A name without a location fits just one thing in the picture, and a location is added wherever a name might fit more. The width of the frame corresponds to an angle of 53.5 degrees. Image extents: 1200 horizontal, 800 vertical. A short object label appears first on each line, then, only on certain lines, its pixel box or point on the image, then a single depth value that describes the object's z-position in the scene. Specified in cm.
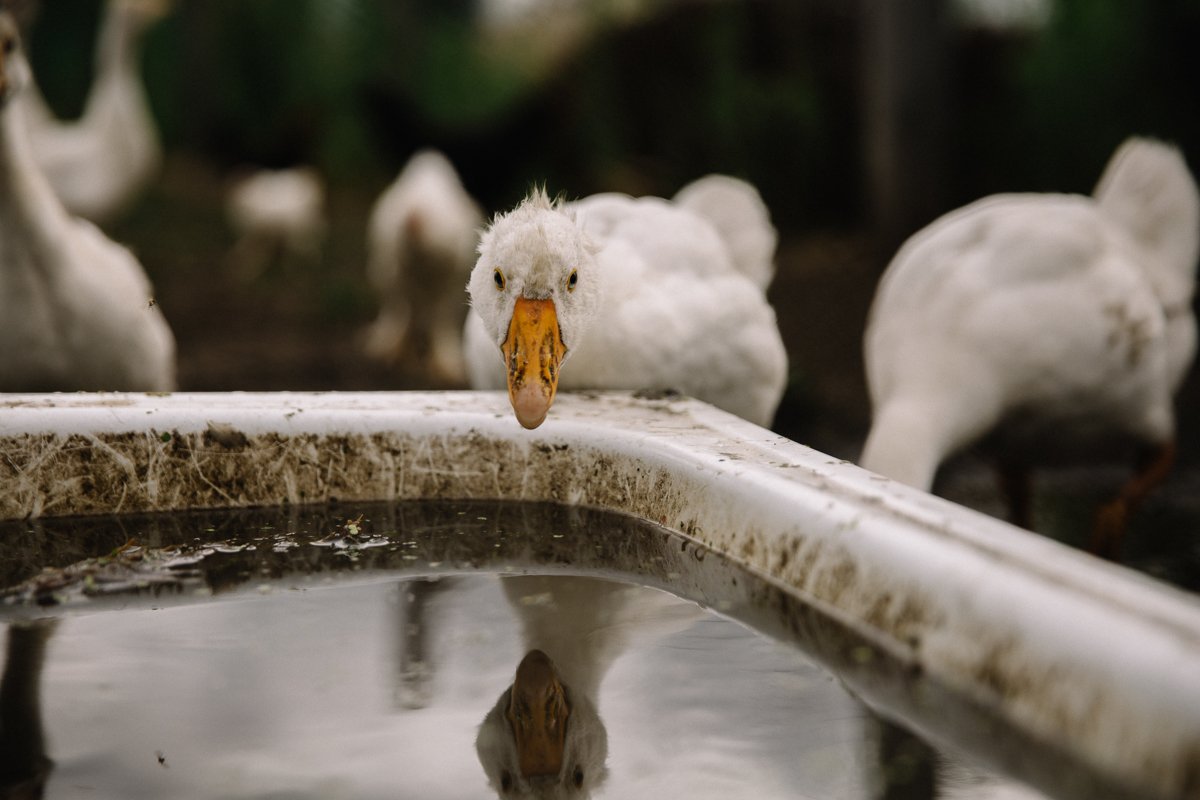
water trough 121
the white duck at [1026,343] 317
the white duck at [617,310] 242
